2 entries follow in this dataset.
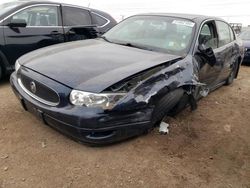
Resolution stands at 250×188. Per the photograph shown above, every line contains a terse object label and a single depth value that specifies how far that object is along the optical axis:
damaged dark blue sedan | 2.00
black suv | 3.44
